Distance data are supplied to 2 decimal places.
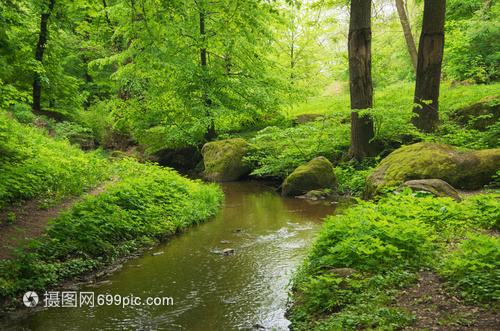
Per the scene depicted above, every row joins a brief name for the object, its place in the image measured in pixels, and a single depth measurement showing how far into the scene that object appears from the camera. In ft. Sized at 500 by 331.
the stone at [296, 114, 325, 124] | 62.21
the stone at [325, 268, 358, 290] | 12.09
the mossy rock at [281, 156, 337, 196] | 38.73
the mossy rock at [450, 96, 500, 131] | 35.63
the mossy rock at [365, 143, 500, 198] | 26.55
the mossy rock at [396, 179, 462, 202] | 21.35
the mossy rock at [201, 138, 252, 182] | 51.70
